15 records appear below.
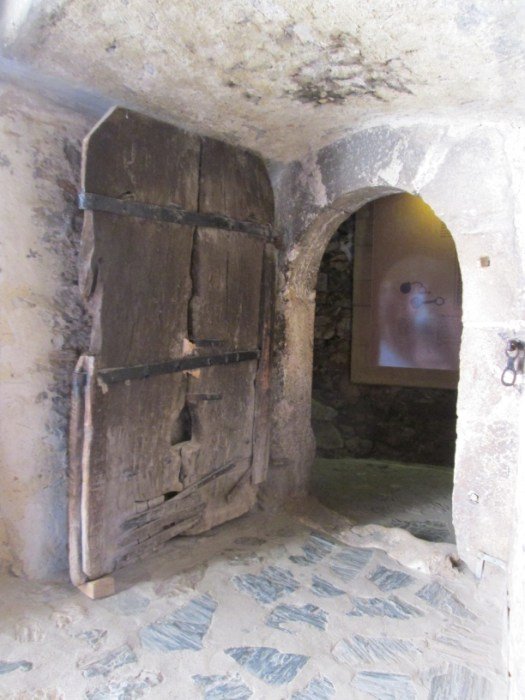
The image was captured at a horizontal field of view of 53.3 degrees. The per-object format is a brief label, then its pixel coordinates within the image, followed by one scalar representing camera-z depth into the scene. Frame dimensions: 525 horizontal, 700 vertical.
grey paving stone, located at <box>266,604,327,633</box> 1.79
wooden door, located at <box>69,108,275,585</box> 1.83
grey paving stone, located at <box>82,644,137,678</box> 1.51
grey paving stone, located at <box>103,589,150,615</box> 1.81
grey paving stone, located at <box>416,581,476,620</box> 1.88
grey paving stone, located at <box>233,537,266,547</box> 2.34
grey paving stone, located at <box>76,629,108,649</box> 1.63
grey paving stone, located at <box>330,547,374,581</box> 2.15
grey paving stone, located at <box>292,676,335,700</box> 1.46
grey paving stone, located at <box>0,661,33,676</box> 1.48
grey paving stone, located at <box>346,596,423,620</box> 1.87
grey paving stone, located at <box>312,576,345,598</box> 1.99
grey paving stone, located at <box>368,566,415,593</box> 2.06
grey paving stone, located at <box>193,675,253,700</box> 1.45
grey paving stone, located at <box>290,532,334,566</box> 2.24
